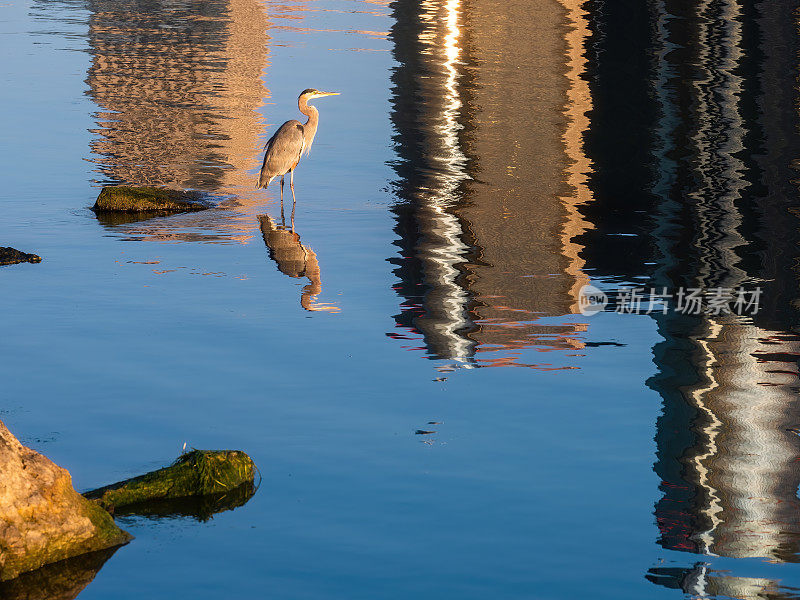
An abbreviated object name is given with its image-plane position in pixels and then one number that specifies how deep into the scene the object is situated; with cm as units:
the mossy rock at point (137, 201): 1798
